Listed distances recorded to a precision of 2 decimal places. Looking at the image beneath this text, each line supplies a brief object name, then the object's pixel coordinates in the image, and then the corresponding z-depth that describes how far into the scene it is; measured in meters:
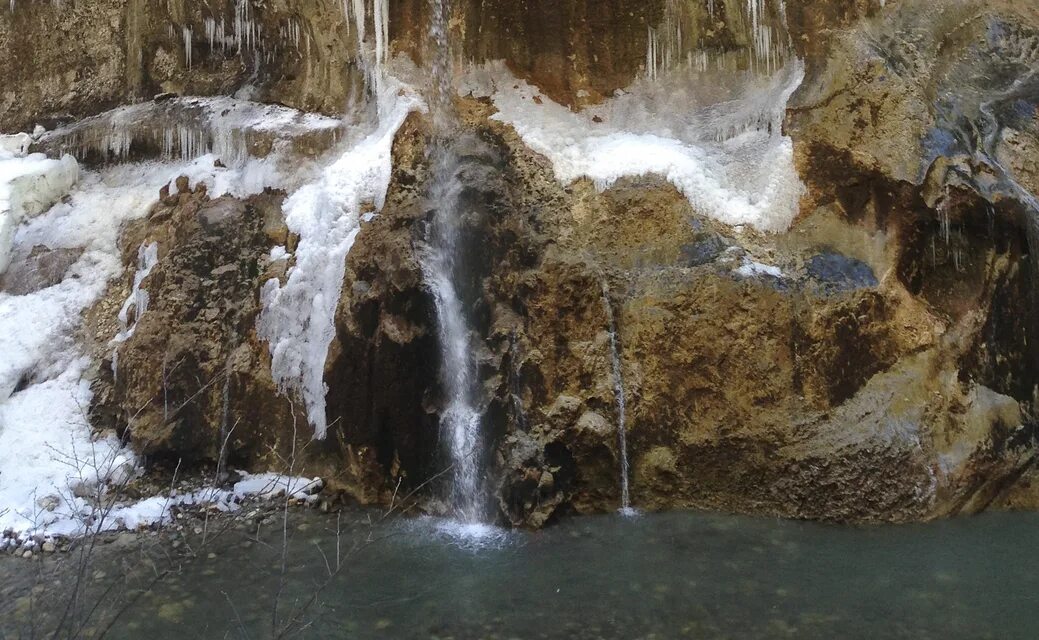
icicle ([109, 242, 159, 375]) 8.05
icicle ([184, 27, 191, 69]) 9.85
